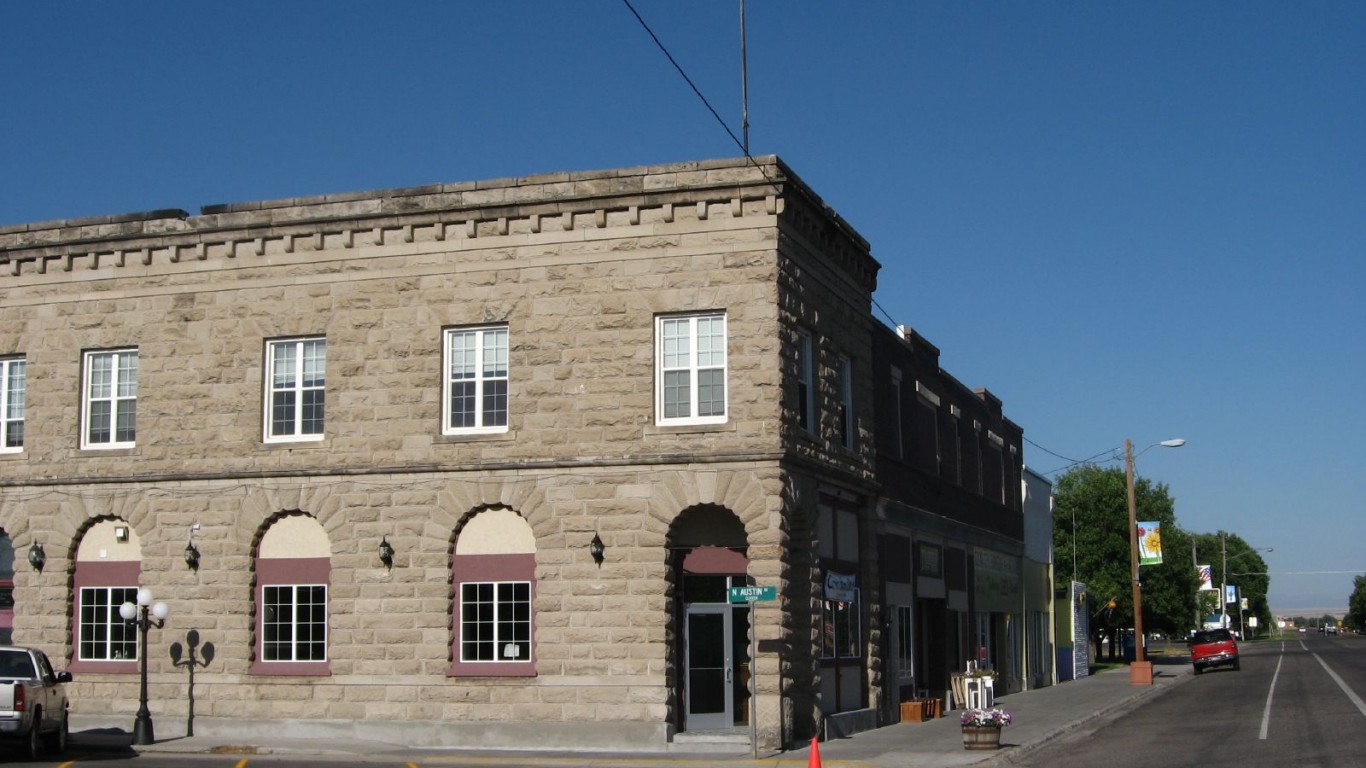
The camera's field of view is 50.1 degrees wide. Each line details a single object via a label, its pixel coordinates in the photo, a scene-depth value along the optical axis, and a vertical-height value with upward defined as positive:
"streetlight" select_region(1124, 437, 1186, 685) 49.81 -2.24
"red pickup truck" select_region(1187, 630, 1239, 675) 61.72 -3.86
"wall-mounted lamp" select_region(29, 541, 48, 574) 27.53 +0.21
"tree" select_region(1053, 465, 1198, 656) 75.56 -0.02
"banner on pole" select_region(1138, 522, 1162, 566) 58.16 +0.56
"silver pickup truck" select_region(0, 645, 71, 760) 21.53 -2.01
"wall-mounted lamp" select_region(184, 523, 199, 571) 26.74 +0.20
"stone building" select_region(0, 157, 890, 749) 24.58 +1.91
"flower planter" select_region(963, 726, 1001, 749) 24.39 -2.93
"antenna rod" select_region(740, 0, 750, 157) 25.50 +8.30
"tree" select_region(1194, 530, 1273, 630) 155.25 -0.35
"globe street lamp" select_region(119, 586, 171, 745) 25.05 -1.09
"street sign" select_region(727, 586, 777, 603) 22.06 -0.48
